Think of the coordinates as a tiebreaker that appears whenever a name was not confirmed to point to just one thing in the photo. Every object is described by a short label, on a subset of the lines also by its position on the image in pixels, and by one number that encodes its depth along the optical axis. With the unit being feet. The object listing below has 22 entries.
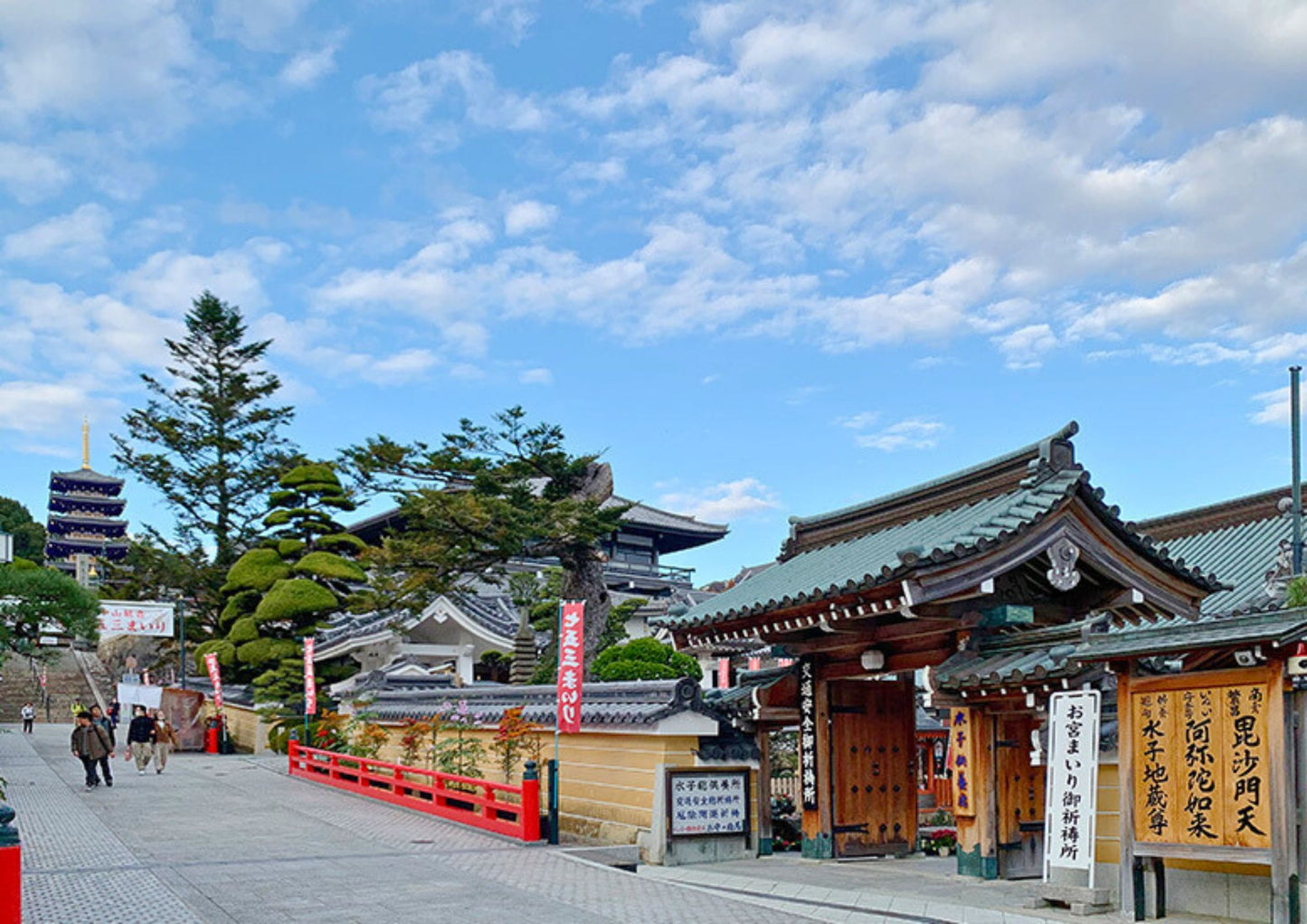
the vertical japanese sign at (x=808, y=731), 49.62
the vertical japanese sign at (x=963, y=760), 41.91
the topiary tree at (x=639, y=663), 83.82
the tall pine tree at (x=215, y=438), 163.63
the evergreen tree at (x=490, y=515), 87.20
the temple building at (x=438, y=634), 118.21
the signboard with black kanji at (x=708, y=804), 50.72
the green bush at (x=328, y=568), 122.01
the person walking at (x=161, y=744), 91.56
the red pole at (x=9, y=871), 23.18
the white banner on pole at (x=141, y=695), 103.50
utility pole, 54.44
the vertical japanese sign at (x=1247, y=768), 29.76
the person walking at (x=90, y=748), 78.18
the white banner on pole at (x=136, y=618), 136.46
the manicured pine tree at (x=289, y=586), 117.08
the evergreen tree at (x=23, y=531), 280.51
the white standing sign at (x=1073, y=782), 34.55
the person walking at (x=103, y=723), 78.51
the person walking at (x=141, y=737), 89.25
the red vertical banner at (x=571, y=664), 56.08
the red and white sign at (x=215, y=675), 115.75
